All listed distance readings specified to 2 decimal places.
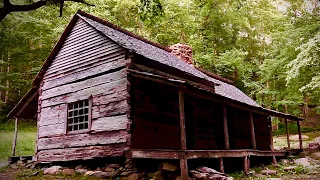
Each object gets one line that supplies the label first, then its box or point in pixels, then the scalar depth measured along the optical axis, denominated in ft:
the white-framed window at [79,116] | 37.52
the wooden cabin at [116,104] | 33.06
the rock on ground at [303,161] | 49.87
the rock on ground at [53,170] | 36.38
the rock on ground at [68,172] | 34.53
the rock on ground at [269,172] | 42.63
